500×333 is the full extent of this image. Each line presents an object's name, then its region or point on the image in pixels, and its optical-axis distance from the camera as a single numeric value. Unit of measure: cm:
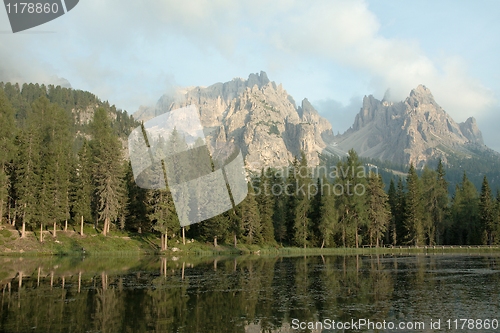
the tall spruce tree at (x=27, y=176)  5184
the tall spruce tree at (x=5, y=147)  5172
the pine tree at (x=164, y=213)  5691
